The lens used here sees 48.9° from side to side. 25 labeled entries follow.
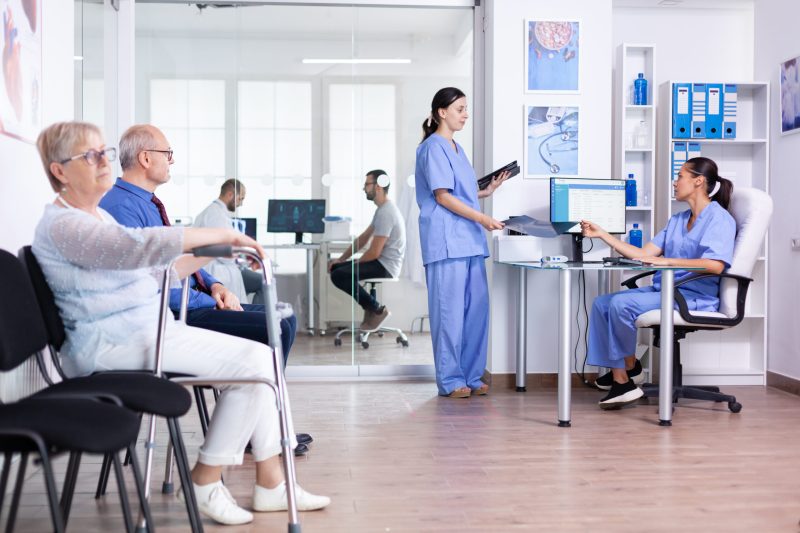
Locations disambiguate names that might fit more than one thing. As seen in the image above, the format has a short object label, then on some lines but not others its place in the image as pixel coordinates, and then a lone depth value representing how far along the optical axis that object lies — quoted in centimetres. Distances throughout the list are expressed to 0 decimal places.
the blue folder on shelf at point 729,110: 520
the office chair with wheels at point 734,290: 420
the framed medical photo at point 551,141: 495
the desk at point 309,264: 532
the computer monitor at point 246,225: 527
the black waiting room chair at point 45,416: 162
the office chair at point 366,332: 538
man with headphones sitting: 537
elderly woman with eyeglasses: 214
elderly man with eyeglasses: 300
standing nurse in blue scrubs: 464
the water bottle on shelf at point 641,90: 526
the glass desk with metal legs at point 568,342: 388
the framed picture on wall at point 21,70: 281
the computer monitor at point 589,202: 464
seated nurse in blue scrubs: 425
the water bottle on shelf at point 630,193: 523
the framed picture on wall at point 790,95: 488
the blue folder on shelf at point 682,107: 518
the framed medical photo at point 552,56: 495
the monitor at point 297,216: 531
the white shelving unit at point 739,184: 520
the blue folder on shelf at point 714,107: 520
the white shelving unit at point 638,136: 524
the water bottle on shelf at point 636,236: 530
